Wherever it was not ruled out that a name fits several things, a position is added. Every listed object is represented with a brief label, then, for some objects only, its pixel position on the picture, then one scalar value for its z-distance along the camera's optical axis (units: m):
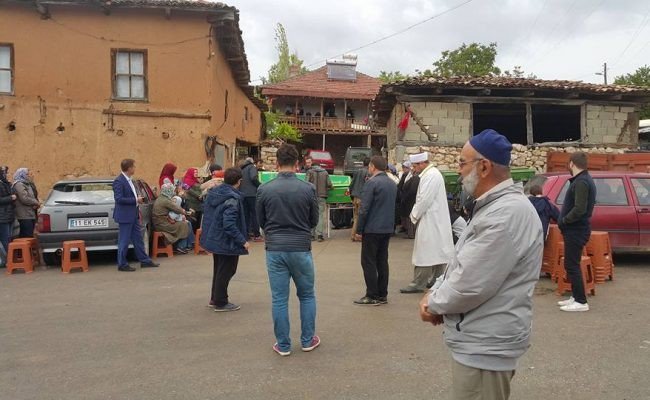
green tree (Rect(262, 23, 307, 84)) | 51.66
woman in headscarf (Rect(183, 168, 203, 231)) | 11.11
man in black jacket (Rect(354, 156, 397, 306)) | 6.14
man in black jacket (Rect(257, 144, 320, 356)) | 4.46
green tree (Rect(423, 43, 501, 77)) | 42.44
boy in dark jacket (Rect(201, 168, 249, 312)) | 5.76
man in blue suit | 8.19
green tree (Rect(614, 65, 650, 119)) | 34.88
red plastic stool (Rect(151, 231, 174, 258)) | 9.83
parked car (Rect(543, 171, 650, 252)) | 8.21
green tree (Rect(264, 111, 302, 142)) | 31.92
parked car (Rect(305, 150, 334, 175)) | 27.20
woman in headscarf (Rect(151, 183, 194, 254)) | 9.83
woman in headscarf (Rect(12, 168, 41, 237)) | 9.13
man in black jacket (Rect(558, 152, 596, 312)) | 5.58
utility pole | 43.81
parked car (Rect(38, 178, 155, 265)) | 8.52
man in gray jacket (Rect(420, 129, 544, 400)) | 2.16
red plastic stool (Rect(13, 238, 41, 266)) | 8.84
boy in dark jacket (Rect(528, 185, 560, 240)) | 7.30
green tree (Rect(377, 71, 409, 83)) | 49.37
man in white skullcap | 6.57
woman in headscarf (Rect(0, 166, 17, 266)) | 8.94
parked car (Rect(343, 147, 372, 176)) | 22.91
